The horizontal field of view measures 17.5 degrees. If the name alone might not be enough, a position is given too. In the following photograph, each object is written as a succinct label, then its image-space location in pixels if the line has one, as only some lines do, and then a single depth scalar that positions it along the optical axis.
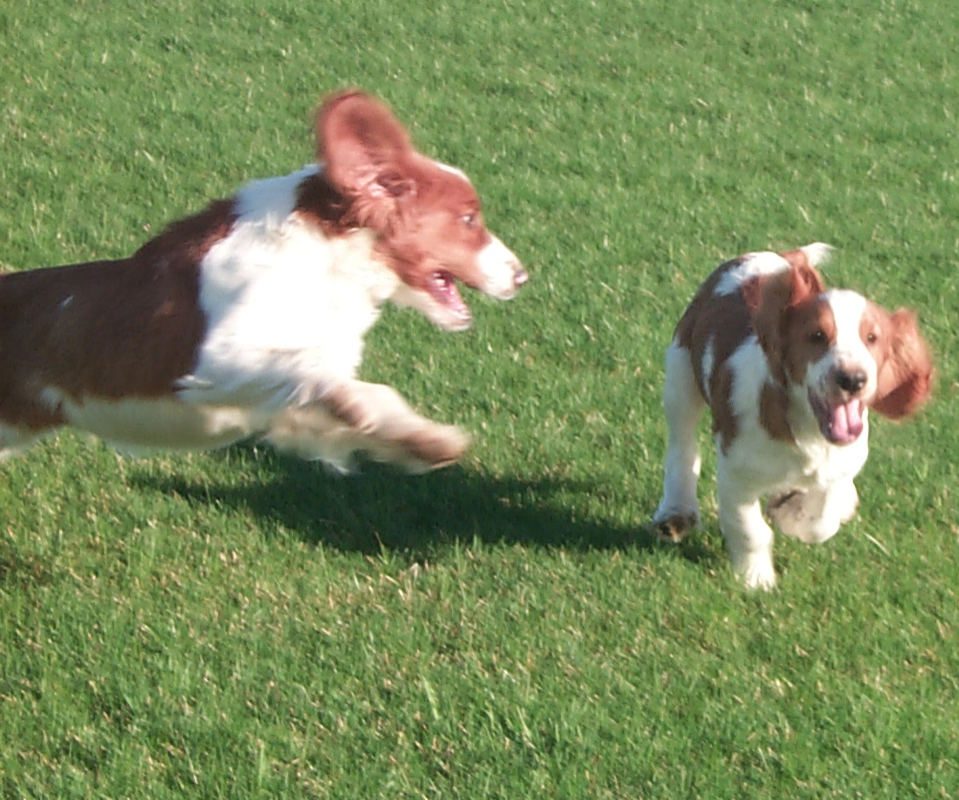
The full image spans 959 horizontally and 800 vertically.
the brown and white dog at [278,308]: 7.82
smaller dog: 8.86
